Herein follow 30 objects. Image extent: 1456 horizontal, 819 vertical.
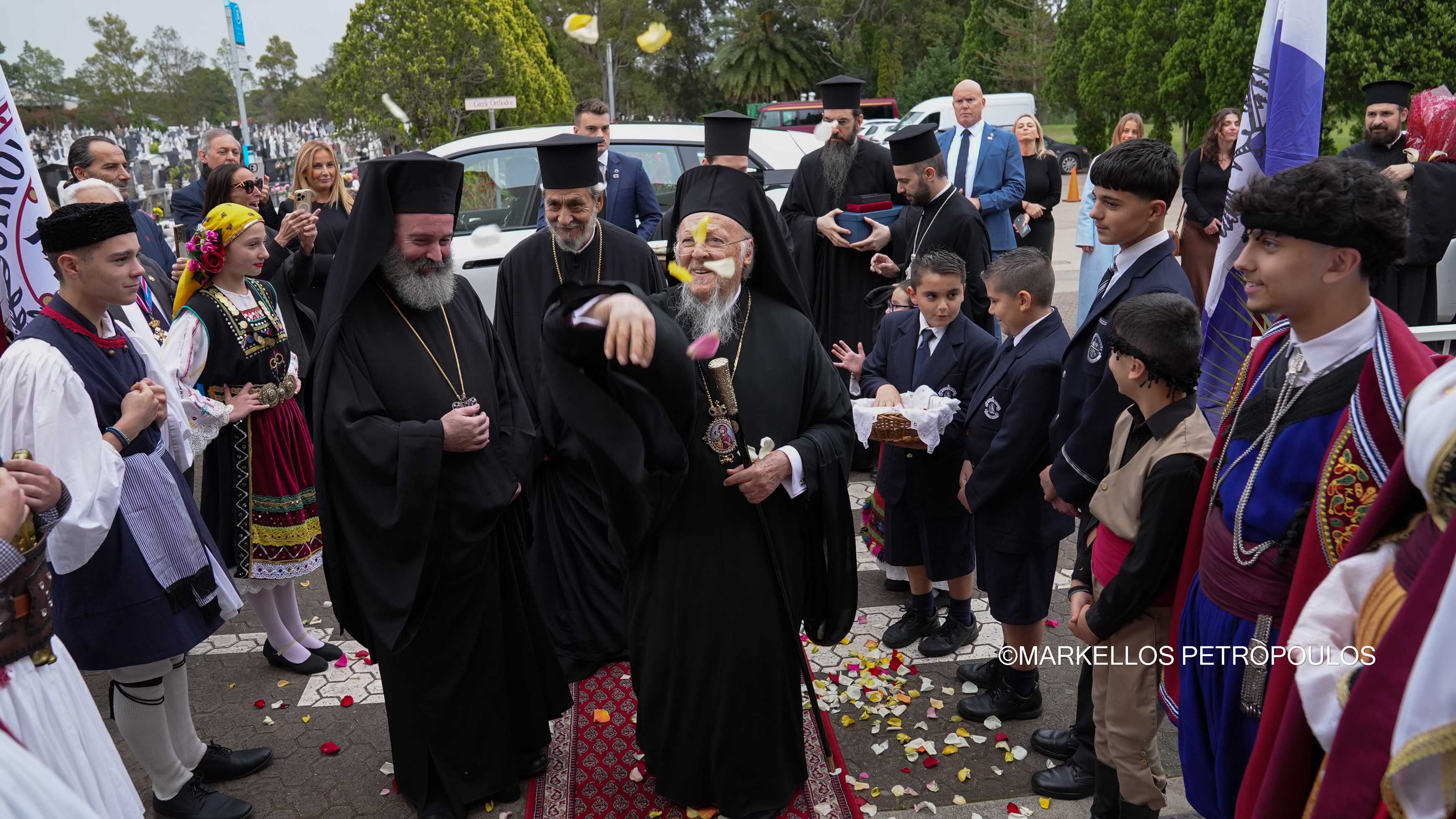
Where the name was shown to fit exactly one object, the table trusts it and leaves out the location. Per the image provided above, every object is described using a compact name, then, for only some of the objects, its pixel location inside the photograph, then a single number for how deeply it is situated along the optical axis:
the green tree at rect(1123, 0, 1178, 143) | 21.42
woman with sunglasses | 5.27
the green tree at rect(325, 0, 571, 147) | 16.45
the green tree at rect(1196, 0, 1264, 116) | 16.97
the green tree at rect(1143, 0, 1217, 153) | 19.14
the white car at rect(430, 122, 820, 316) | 7.59
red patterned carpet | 3.40
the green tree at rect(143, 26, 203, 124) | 46.78
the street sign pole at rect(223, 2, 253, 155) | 11.72
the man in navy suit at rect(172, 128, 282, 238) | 6.89
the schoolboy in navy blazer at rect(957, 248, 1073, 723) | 3.57
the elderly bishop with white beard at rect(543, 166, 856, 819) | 3.05
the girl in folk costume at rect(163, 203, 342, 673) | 4.13
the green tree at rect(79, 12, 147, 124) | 44.41
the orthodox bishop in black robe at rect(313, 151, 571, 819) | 3.18
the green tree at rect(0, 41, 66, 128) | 41.51
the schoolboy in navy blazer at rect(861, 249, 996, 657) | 4.13
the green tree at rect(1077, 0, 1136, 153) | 23.42
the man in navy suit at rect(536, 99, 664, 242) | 6.85
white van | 24.58
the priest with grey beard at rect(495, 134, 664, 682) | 4.24
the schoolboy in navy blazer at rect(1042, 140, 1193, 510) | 3.12
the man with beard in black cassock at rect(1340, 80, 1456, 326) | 6.17
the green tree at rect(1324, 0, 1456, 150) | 13.11
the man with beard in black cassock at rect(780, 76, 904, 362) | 6.34
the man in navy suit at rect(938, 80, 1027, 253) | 7.54
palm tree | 37.44
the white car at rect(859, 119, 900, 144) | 25.64
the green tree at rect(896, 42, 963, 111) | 37.06
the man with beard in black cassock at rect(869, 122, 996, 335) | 5.42
